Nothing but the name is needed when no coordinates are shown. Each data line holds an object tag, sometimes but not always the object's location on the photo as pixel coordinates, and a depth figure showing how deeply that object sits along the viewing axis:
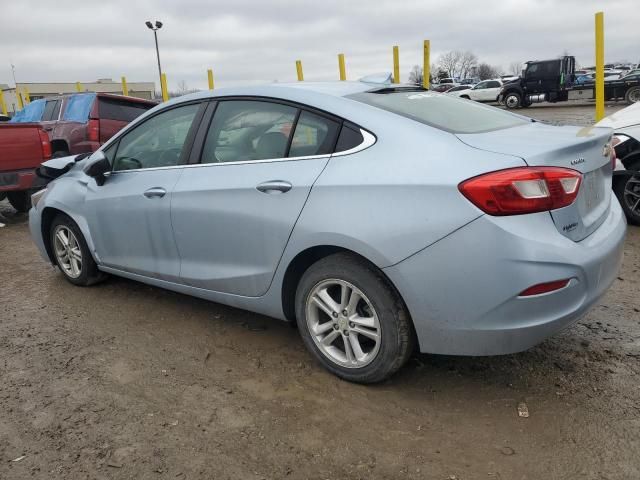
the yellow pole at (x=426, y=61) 11.07
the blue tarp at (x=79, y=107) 9.88
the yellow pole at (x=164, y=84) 16.53
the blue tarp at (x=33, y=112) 11.44
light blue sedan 2.31
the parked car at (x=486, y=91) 31.38
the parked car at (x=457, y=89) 37.65
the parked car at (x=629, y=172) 5.32
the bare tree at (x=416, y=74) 60.71
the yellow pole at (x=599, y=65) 8.14
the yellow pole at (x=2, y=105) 20.56
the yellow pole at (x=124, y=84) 18.28
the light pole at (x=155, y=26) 28.19
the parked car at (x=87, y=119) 9.78
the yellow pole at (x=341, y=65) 11.95
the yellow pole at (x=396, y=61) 11.47
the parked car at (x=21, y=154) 7.34
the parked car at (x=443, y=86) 43.52
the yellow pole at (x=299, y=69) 12.94
